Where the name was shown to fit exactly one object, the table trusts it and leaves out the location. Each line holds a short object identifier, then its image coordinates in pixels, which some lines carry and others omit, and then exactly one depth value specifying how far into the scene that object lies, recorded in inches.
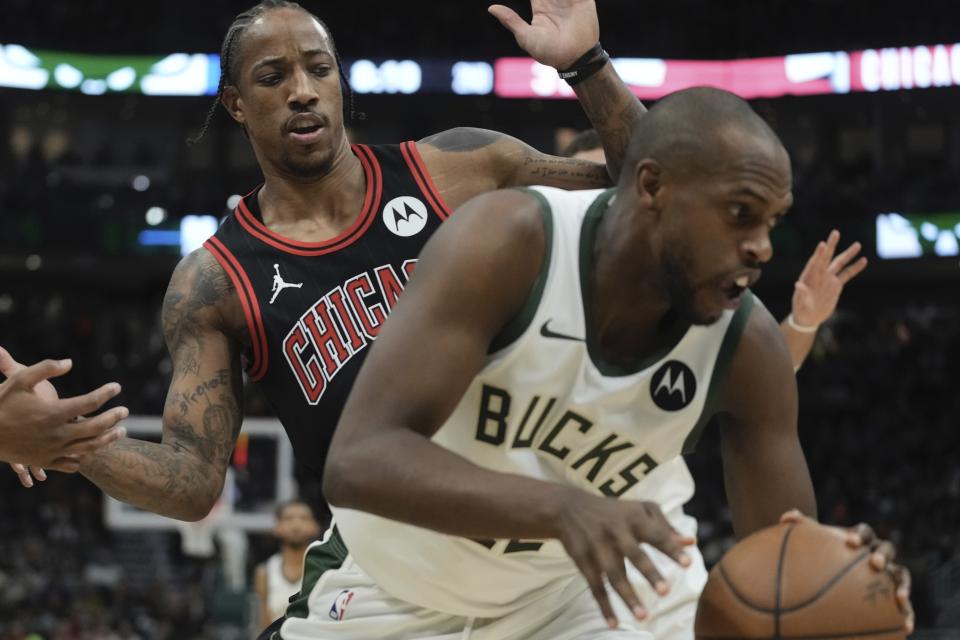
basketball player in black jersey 307.0
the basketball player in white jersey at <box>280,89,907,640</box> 200.2
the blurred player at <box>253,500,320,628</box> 719.7
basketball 207.6
